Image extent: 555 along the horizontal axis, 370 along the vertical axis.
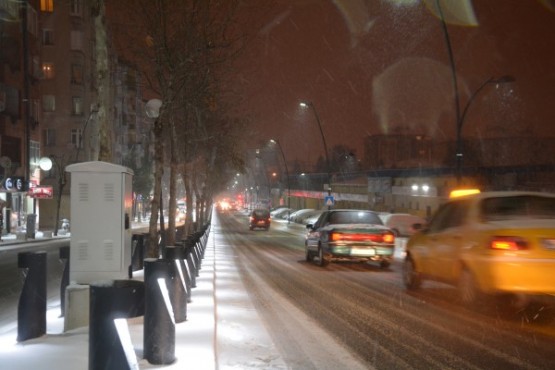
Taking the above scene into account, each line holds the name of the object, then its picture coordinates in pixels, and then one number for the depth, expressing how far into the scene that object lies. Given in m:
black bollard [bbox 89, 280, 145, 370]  4.49
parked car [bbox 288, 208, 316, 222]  66.62
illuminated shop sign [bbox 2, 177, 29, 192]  40.26
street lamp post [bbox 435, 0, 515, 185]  23.95
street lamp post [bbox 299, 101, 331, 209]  44.22
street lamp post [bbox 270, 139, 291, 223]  73.51
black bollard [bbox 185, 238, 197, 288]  11.88
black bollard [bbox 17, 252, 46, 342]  7.28
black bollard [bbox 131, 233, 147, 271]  16.03
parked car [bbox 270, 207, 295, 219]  82.58
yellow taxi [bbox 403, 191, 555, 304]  9.77
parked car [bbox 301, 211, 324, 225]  60.76
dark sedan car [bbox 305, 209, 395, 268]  19.05
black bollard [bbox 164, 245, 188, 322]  8.39
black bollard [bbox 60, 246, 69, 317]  9.80
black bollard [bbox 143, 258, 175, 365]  6.04
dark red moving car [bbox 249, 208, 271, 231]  55.59
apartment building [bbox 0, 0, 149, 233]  44.53
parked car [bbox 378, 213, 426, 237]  41.09
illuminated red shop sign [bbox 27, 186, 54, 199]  43.25
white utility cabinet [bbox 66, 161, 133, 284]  9.12
